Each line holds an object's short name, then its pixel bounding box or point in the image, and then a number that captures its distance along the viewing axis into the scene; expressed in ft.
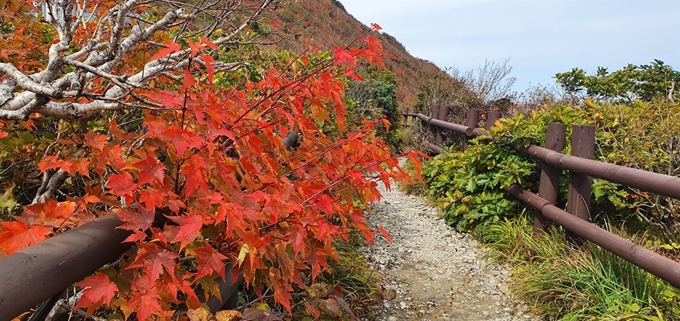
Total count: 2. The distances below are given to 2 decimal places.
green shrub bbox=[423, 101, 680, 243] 12.31
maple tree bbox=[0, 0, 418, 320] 4.32
